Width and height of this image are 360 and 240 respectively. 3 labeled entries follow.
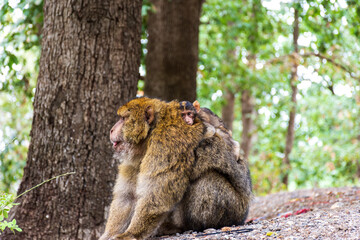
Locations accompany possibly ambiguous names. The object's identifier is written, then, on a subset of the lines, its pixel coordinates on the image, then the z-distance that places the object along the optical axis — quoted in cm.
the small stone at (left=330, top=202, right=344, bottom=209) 1068
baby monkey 850
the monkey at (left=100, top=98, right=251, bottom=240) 768
